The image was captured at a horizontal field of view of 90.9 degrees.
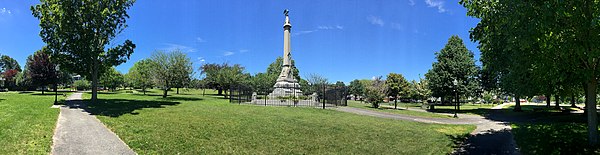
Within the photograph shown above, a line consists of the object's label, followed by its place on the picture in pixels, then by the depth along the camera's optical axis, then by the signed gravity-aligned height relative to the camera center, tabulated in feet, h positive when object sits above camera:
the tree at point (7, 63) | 317.79 +23.74
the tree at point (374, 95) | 102.37 -2.96
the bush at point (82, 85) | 232.90 +0.18
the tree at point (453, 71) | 105.19 +5.78
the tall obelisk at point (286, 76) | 112.33 +4.26
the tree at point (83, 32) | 66.85 +12.56
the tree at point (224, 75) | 152.90 +6.26
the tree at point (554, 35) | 25.11 +4.70
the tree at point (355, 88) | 270.14 -1.25
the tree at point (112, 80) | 222.77 +4.58
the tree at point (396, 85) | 131.56 +0.90
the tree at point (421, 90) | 117.31 -1.20
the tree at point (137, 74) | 127.41 +7.49
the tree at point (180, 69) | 118.52 +6.82
